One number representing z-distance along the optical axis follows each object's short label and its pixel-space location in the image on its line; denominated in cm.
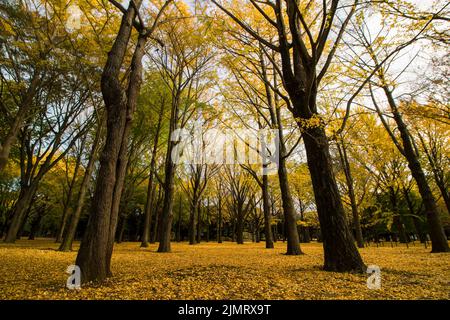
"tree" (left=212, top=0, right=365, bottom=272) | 456
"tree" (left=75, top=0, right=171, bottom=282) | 363
